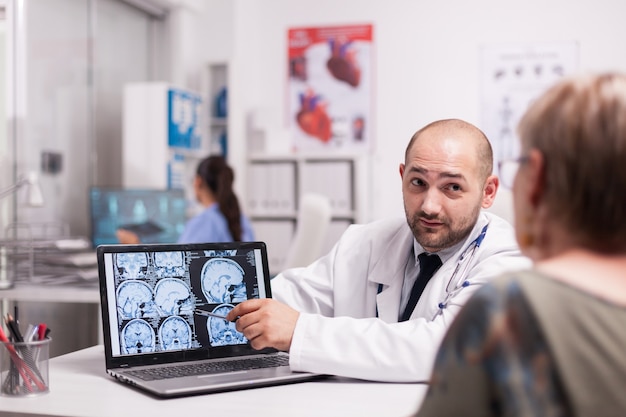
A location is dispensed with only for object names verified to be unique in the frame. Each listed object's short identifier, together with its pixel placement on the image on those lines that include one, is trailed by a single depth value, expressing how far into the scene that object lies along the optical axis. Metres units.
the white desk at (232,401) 1.06
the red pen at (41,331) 1.21
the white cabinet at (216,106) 5.07
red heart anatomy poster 5.12
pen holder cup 1.15
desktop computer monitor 3.61
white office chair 3.35
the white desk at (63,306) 2.67
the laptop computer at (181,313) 1.27
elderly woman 0.58
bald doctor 1.25
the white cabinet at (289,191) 4.61
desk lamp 2.88
